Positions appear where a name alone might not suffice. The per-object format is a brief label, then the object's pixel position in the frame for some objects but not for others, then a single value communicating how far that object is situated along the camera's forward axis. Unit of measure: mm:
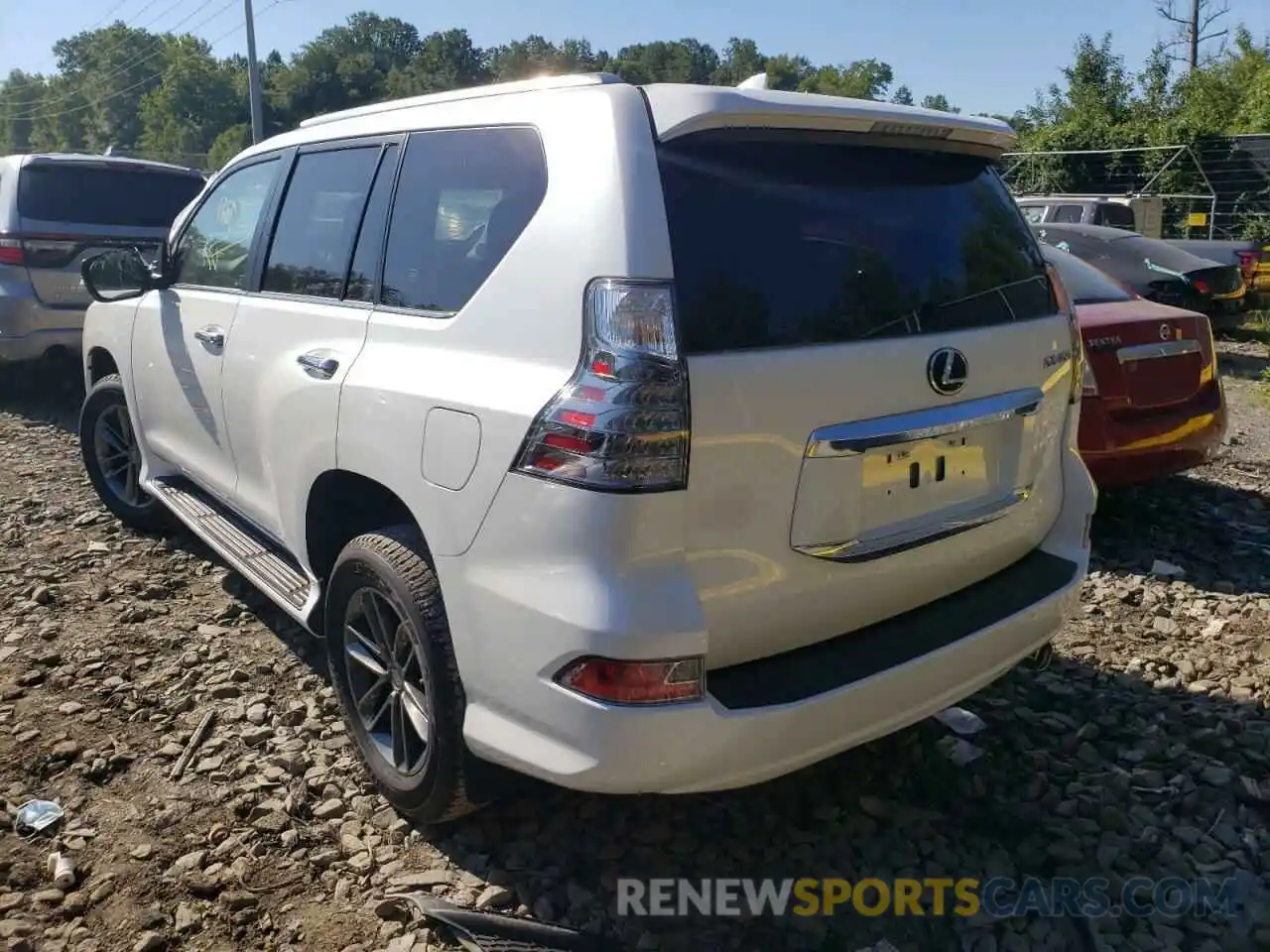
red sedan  4770
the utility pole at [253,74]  28391
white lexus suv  2123
